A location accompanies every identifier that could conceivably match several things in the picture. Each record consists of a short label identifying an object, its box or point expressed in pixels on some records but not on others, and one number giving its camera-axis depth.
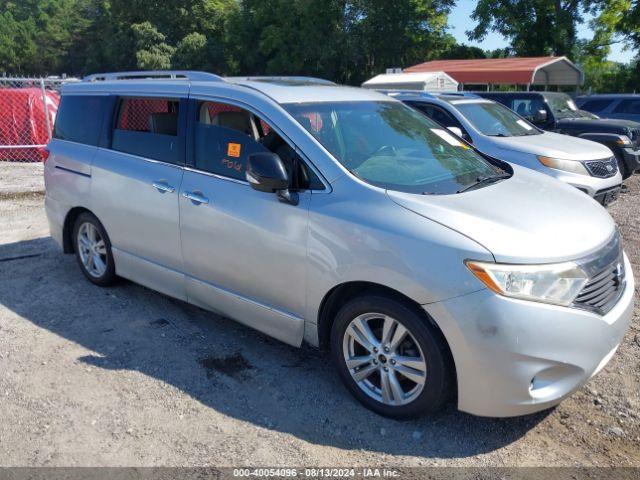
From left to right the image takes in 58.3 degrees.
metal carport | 23.30
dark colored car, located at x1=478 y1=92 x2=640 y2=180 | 10.50
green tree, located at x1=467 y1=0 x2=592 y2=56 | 29.61
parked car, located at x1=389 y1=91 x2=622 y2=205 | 7.38
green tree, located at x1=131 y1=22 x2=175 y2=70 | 41.94
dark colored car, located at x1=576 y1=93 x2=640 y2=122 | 14.08
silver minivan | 2.79
